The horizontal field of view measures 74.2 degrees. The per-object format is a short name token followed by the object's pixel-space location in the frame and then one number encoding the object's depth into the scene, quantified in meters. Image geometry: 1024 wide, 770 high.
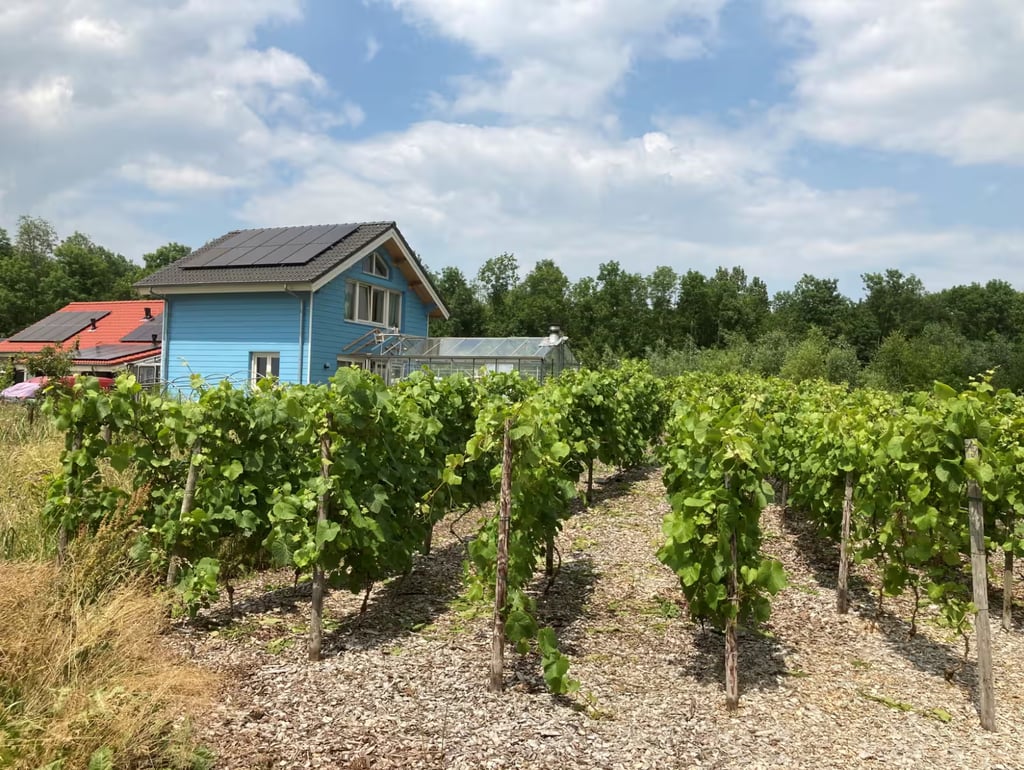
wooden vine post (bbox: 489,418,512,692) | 4.02
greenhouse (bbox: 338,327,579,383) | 18.22
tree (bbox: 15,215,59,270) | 55.55
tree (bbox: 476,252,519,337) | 62.94
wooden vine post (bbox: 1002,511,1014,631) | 5.27
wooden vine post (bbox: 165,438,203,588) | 4.84
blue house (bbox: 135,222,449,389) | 17.12
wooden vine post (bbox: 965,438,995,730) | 3.72
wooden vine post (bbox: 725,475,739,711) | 3.80
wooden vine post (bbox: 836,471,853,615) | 5.47
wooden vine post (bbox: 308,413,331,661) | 4.23
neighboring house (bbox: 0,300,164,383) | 22.98
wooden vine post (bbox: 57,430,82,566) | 4.79
